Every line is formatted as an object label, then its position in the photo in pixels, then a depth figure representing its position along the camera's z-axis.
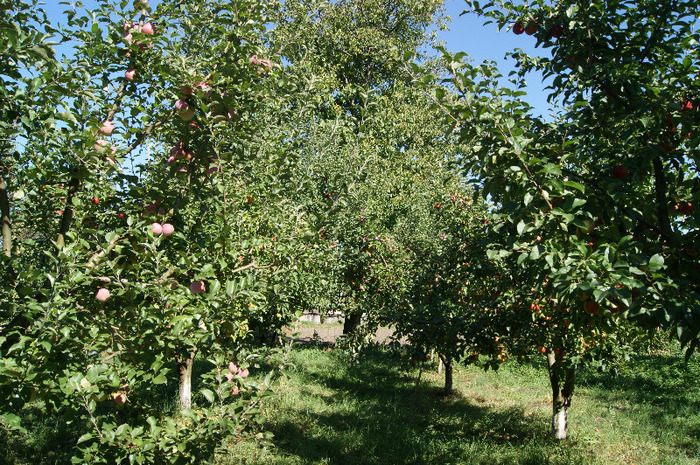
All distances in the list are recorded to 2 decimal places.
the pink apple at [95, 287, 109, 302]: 2.30
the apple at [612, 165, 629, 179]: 2.72
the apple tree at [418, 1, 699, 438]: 2.13
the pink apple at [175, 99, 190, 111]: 2.49
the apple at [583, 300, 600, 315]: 2.38
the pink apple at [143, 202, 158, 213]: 2.57
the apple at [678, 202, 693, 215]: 2.86
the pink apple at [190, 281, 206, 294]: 2.53
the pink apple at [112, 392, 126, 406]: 2.34
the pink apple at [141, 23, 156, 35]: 2.61
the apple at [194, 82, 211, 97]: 2.46
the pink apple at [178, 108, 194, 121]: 2.49
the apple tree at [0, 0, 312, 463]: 2.12
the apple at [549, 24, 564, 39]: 3.05
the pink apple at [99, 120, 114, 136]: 2.47
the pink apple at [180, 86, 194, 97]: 2.46
